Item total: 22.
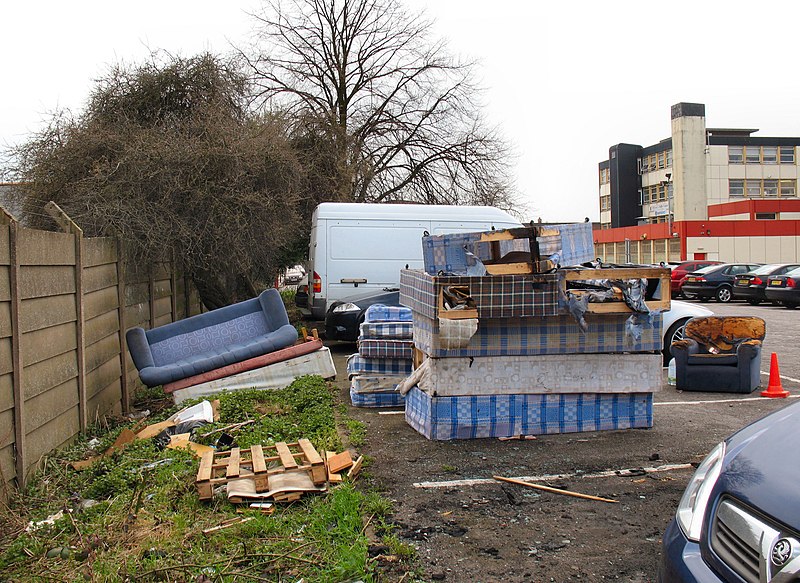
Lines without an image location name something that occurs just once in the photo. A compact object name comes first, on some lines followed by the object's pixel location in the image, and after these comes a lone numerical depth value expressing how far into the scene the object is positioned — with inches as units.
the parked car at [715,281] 1061.1
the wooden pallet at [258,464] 191.8
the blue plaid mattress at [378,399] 324.8
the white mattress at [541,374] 249.1
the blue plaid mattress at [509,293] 240.5
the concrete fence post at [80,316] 265.9
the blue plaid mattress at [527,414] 252.2
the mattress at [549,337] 250.0
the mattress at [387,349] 323.0
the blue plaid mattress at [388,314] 338.3
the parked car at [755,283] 952.3
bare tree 894.4
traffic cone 329.7
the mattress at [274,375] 350.9
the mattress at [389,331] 328.2
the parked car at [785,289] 885.8
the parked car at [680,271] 1155.6
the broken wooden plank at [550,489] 193.4
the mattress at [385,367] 326.6
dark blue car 88.0
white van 534.0
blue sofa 349.4
